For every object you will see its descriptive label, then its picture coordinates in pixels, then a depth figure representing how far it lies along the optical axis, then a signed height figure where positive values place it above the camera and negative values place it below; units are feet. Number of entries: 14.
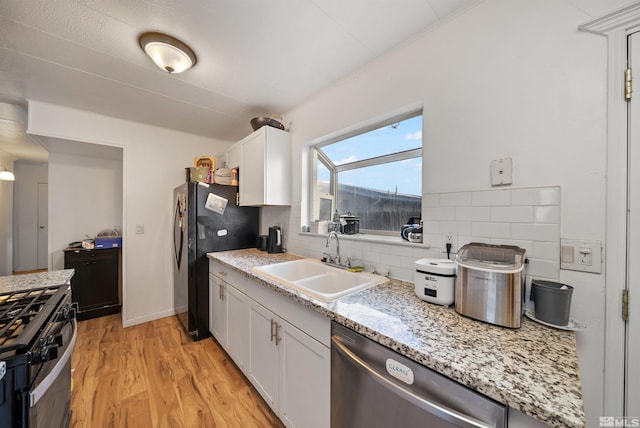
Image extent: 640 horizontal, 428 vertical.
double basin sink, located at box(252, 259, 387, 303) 4.07 -1.46
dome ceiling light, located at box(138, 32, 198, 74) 4.61 +3.37
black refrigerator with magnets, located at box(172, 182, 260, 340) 7.50 -0.83
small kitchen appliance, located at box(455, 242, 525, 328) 2.72 -0.86
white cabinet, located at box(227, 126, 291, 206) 7.27 +1.48
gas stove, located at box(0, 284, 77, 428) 2.16 -1.55
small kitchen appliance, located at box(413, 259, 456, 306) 3.36 -1.01
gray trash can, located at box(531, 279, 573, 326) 2.77 -1.07
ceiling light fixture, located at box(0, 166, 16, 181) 11.94 +1.86
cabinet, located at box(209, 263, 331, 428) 3.56 -2.65
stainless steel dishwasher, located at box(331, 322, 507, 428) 2.02 -1.85
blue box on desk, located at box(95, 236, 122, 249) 9.39 -1.28
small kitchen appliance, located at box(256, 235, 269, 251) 8.14 -1.03
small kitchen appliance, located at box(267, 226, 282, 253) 7.81 -0.97
